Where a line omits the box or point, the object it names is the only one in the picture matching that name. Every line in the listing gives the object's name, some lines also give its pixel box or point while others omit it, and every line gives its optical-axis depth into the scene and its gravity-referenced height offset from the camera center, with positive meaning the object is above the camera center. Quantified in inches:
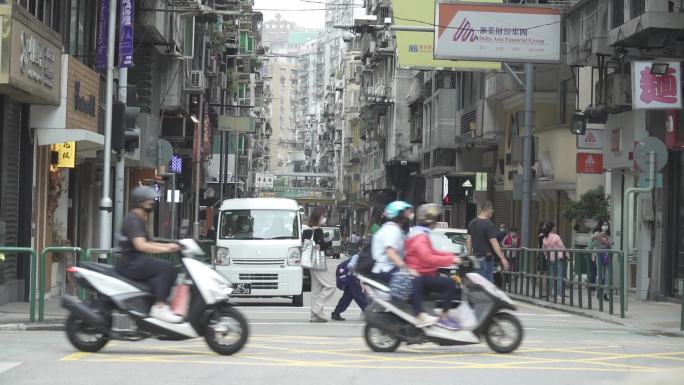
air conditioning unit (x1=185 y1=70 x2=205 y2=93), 1971.0 +204.4
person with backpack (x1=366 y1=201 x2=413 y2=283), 597.0 -14.2
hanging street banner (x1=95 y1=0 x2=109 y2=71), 1103.0 +153.0
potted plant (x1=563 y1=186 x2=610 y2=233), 1338.6 +10.0
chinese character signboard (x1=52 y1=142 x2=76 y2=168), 995.3 +42.0
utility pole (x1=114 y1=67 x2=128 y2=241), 997.2 +27.3
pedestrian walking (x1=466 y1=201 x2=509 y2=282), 750.3 -11.1
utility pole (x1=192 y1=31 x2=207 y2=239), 2161.7 +134.9
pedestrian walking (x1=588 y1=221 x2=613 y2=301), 922.7 -37.3
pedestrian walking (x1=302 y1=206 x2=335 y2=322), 773.9 -42.5
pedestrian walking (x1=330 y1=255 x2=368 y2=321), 769.6 -44.2
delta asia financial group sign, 1296.8 +191.1
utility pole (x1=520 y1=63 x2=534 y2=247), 1310.3 +57.1
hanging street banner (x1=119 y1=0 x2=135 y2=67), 1034.7 +150.4
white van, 971.9 -31.2
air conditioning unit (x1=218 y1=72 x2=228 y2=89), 3025.3 +321.2
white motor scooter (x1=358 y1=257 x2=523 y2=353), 560.7 -49.3
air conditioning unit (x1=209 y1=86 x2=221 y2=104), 2689.7 +253.6
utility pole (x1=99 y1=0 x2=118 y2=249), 923.4 +48.2
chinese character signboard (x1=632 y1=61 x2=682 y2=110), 993.5 +107.1
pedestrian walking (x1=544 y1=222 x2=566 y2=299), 1044.5 -44.6
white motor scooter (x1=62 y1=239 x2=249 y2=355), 523.8 -44.0
